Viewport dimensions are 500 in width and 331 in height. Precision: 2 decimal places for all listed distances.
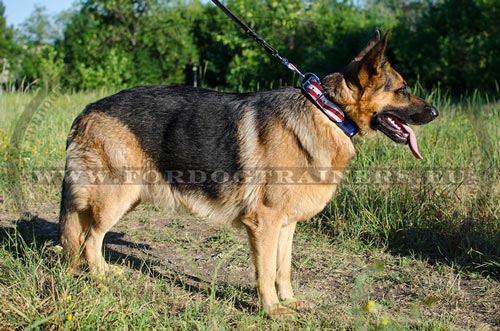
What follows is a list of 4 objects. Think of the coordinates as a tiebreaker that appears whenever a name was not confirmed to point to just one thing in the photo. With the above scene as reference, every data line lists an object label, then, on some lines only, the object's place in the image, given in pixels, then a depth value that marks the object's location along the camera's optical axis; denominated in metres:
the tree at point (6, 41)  20.98
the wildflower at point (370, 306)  2.38
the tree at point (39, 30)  25.41
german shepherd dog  3.68
